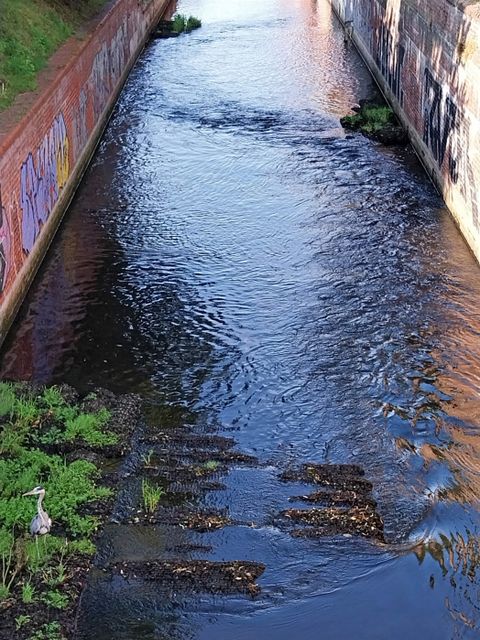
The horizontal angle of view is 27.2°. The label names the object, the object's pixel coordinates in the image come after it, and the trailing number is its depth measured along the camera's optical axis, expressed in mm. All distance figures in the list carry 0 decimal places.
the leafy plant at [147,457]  10375
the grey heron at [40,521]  8688
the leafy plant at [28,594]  8031
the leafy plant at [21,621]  7746
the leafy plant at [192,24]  36469
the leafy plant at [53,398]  11387
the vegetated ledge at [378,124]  22438
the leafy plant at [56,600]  8086
